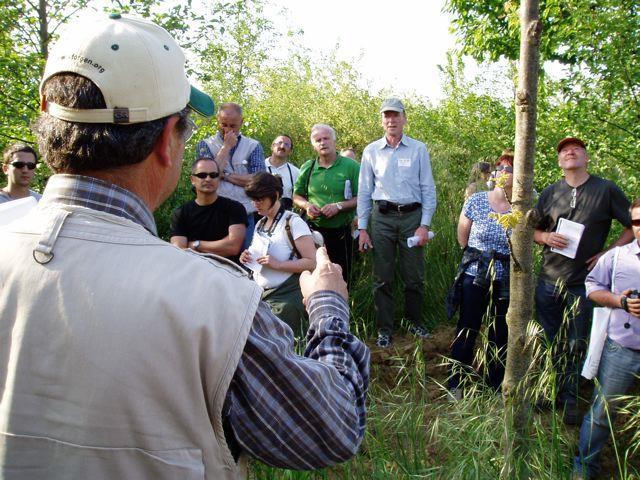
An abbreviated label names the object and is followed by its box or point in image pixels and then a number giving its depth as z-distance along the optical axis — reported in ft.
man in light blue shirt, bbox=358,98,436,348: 20.40
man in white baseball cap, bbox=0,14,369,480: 3.77
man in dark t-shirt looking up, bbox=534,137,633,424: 16.24
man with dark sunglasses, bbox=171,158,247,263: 18.44
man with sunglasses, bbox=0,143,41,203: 16.90
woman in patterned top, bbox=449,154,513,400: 17.49
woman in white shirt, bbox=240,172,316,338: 16.42
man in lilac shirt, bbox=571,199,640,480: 12.74
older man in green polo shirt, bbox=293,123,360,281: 21.99
